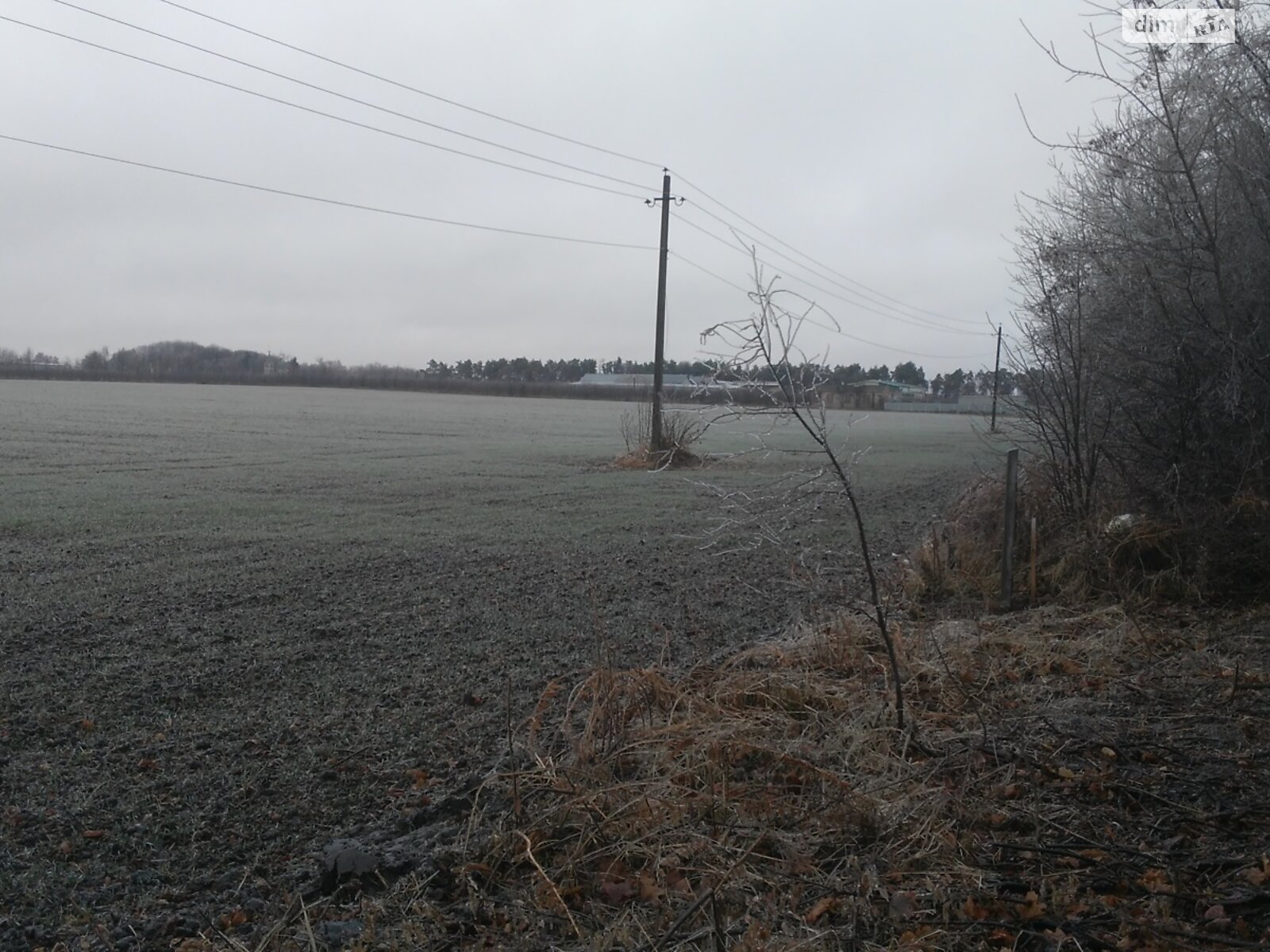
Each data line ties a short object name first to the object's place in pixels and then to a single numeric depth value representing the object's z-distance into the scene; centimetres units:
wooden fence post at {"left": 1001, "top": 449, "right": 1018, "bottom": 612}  867
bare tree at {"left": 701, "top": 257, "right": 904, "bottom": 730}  462
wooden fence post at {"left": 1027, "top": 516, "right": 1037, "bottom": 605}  888
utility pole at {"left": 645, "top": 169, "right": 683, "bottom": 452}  2931
